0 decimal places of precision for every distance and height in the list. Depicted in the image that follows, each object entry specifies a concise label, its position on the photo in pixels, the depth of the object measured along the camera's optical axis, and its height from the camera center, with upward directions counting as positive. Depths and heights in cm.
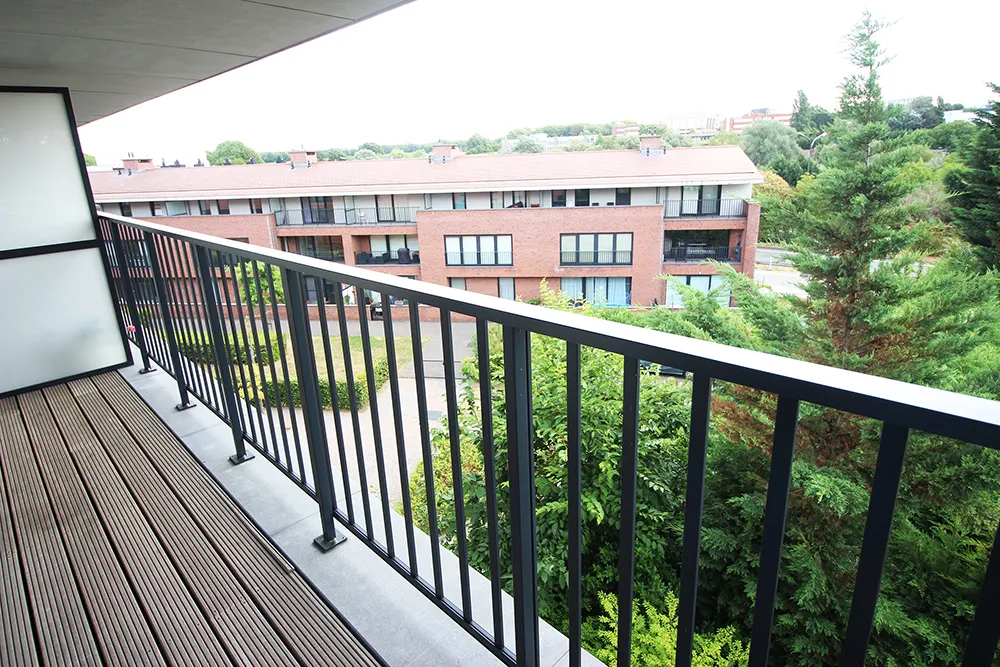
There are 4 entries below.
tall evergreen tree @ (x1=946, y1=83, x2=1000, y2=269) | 1055 -82
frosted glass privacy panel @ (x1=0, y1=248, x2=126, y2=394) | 316 -84
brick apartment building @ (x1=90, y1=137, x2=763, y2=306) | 1775 -176
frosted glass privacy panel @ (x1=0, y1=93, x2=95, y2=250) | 306 +2
